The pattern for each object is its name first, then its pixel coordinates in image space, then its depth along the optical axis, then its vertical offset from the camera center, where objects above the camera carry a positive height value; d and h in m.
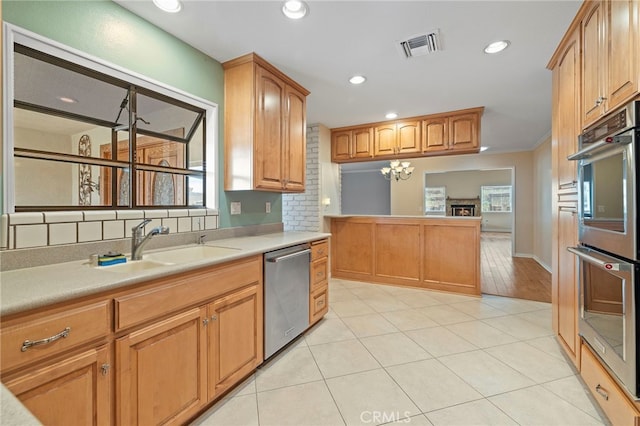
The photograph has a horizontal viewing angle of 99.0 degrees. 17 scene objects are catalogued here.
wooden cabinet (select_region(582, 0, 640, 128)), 1.26 +0.82
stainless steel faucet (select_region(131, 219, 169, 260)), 1.66 -0.15
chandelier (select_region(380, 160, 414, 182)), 5.55 +0.94
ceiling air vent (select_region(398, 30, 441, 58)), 2.05 +1.33
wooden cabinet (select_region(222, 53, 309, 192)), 2.34 +0.80
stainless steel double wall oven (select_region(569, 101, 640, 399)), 1.24 -0.16
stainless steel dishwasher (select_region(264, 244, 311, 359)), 2.04 -0.67
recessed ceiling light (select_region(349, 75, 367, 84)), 2.73 +1.36
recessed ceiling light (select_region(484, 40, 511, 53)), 2.12 +1.32
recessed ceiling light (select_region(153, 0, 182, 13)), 1.71 +1.33
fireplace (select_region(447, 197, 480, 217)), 10.73 +0.25
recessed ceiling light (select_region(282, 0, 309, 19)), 1.73 +1.33
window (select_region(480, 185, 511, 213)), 10.64 +0.56
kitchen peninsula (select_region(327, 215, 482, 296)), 3.68 -0.57
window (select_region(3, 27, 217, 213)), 1.43 +0.50
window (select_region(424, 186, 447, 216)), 10.65 +0.57
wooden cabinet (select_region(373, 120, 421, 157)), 3.91 +1.10
